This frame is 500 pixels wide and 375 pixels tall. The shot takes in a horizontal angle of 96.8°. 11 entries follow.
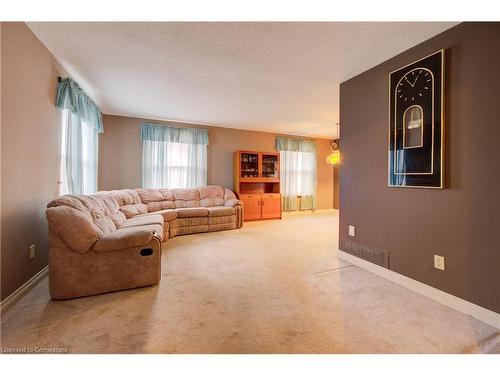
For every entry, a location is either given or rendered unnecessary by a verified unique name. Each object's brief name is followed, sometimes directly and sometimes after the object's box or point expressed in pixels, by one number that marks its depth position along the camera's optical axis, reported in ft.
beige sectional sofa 6.32
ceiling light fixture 15.27
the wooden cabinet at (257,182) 18.98
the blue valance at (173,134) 16.38
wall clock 6.45
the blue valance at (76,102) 8.54
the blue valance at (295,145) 21.42
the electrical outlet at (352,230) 9.42
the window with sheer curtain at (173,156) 16.51
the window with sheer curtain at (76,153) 9.34
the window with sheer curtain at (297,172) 21.72
